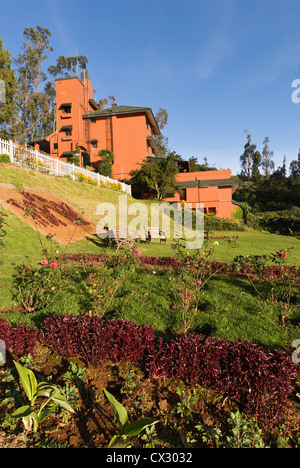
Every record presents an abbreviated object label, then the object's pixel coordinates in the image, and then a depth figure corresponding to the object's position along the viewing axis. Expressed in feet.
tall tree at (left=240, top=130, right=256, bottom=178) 221.25
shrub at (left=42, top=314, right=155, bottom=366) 9.25
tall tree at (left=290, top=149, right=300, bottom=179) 197.98
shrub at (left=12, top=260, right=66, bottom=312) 13.53
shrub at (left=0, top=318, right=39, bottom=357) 9.57
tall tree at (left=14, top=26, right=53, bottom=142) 120.78
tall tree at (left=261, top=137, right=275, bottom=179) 222.07
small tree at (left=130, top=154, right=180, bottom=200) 86.53
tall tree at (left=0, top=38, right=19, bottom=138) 81.19
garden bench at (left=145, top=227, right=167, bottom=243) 39.65
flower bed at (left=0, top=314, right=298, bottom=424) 7.22
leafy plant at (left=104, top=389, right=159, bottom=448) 5.59
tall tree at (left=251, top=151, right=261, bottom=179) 195.54
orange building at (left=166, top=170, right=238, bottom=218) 94.94
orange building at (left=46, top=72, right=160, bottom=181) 101.24
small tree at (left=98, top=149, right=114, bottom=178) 90.63
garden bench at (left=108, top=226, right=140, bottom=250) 34.58
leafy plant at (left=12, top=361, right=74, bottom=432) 6.12
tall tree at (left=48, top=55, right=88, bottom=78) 151.84
